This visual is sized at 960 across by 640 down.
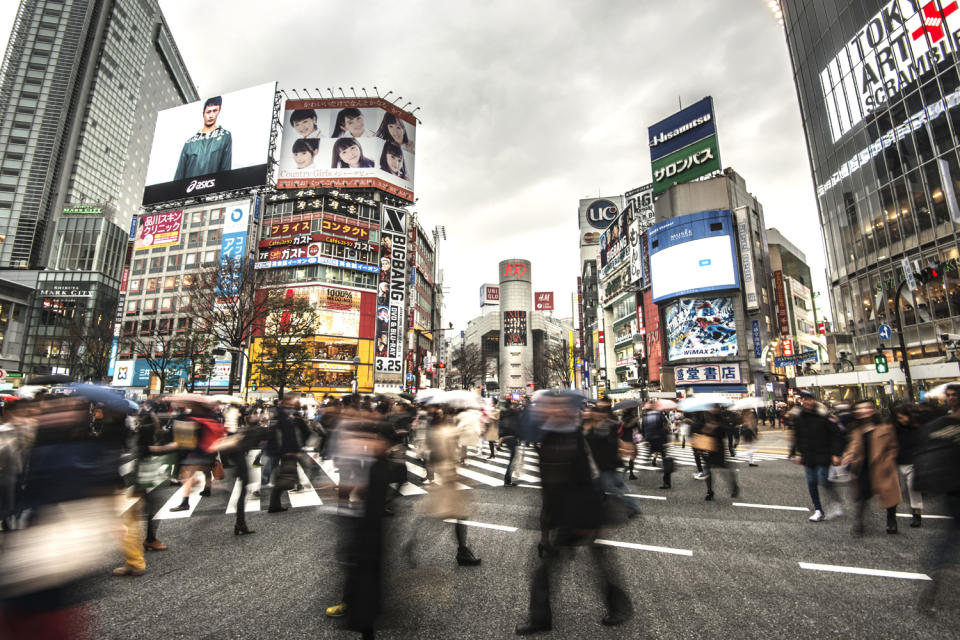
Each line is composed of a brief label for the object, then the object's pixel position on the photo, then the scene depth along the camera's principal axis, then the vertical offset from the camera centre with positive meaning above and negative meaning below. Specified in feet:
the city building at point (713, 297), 138.10 +30.14
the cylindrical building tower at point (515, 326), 440.86 +67.89
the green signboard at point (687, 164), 157.79 +83.38
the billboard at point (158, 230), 187.11 +69.75
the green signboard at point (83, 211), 248.20 +103.26
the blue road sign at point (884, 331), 65.74 +8.49
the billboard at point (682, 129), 158.26 +96.66
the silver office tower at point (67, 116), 253.65 +178.66
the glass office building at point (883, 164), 84.02 +49.84
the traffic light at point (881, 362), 58.88 +3.50
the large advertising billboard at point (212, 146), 179.63 +104.42
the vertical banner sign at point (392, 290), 173.78 +40.96
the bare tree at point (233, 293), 91.61 +21.46
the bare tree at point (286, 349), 110.73 +11.36
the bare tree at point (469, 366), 289.08 +17.44
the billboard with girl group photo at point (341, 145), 183.52 +104.93
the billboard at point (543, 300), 486.79 +100.60
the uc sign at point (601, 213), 335.26 +134.31
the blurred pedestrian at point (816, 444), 23.20 -2.96
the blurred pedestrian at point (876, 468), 20.07 -3.69
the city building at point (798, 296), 205.47 +48.33
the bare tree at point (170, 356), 107.76 +9.26
